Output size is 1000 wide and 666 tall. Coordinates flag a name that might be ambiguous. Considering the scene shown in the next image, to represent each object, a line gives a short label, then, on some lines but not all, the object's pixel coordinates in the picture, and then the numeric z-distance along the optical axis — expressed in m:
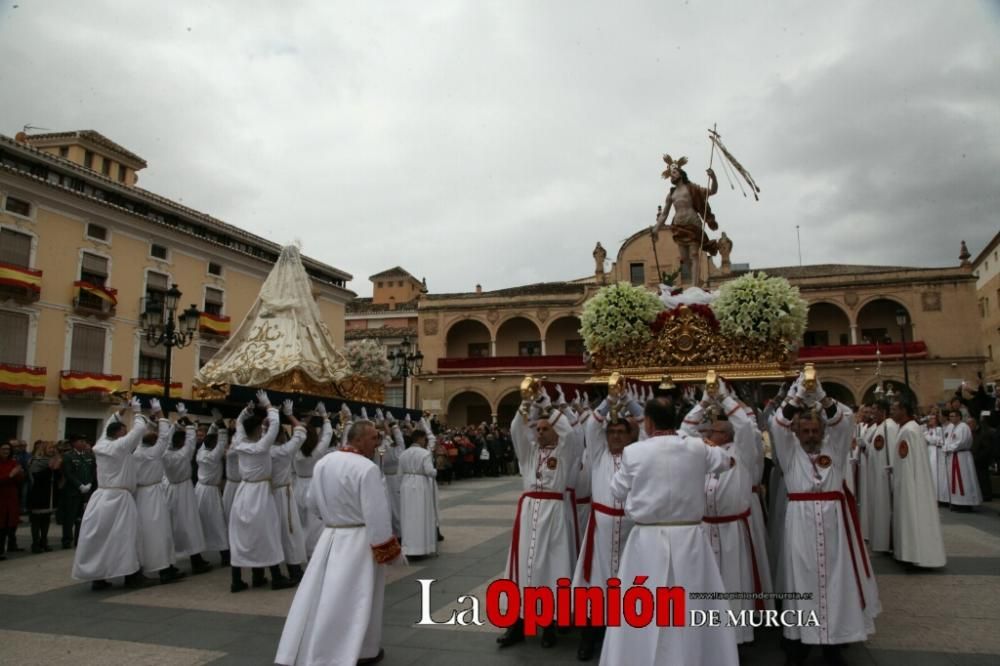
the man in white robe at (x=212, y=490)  9.26
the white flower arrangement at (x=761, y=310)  5.82
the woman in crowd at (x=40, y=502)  10.33
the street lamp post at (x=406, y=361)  20.00
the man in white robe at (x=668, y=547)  4.02
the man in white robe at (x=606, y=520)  5.18
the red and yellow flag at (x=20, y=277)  22.11
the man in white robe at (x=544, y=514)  5.40
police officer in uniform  10.86
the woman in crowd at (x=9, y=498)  9.73
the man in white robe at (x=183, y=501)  8.81
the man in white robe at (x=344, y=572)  4.64
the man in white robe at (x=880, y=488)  8.55
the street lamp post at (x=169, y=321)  12.47
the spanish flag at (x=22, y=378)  21.75
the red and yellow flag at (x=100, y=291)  24.83
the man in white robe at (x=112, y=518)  7.60
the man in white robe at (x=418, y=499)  9.23
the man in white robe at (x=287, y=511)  8.01
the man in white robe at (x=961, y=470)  12.62
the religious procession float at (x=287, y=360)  8.63
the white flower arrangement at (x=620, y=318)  6.07
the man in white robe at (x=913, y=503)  7.57
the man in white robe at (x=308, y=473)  8.84
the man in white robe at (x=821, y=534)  4.78
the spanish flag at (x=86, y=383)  23.86
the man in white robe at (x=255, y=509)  7.53
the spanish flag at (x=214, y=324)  29.48
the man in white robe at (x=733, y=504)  5.11
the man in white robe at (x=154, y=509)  8.02
